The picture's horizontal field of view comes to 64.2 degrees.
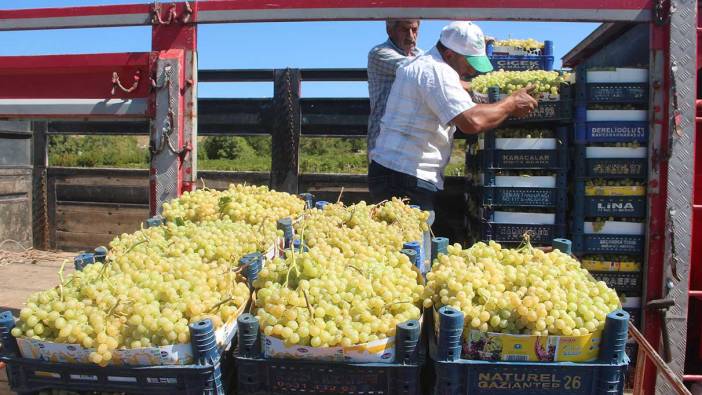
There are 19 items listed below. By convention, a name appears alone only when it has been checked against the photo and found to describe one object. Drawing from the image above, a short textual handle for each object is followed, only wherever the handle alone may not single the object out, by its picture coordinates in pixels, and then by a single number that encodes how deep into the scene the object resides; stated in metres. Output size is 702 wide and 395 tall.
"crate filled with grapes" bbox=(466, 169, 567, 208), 3.70
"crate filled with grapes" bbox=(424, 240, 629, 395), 1.51
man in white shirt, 2.92
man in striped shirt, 3.64
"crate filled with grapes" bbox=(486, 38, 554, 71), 4.53
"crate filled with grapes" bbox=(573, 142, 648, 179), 3.51
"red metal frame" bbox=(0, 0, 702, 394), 3.18
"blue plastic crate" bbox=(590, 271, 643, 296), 3.54
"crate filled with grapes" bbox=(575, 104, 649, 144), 3.48
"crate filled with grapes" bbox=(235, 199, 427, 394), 1.53
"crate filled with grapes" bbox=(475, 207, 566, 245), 3.70
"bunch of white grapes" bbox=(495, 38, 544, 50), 4.65
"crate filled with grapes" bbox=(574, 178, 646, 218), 3.54
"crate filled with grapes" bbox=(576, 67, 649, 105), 3.47
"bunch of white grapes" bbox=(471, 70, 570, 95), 3.65
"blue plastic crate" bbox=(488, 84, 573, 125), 3.62
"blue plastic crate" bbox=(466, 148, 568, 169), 3.70
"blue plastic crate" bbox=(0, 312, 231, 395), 1.50
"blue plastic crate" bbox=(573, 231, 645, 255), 3.55
